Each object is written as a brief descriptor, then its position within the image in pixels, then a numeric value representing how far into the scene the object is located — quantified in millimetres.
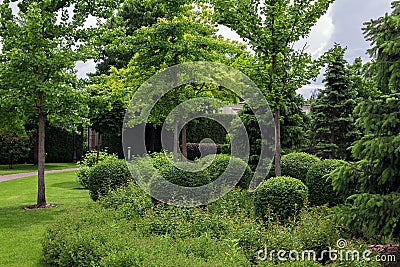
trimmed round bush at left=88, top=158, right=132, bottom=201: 9797
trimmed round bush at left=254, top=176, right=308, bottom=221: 7062
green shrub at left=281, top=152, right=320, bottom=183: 9781
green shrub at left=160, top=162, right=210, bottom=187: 7902
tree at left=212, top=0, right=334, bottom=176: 9305
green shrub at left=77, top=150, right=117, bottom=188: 14044
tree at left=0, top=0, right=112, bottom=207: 10117
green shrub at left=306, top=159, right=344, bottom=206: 8148
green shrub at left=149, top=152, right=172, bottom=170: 11328
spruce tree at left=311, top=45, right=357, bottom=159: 16562
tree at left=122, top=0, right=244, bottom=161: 11750
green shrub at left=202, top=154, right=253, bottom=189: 8852
